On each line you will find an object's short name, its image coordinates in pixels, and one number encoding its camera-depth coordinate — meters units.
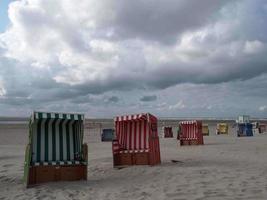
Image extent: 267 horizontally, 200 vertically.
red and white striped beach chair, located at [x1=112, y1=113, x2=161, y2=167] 7.62
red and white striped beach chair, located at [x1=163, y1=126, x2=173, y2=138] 23.48
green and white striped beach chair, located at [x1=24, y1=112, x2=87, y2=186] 5.85
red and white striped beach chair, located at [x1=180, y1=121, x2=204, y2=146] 13.74
